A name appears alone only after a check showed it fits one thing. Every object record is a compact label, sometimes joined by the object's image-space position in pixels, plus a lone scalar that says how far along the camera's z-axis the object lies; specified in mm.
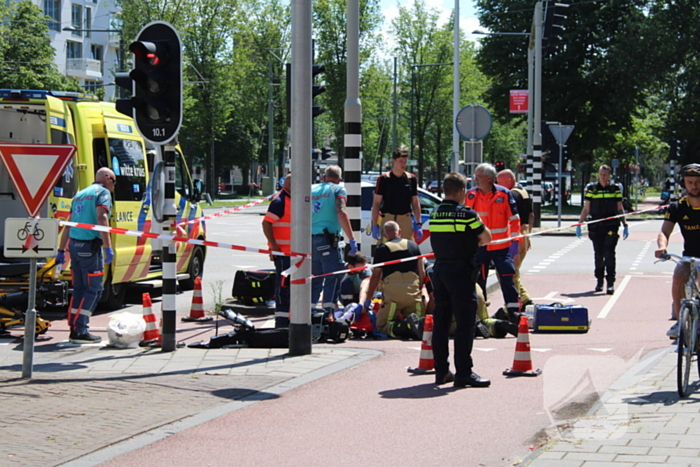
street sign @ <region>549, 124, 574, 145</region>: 28688
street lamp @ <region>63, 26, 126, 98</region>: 58234
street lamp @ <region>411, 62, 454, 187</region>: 64688
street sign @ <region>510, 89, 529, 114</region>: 34531
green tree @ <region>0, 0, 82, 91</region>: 53250
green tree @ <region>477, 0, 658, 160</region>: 48688
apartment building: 76688
